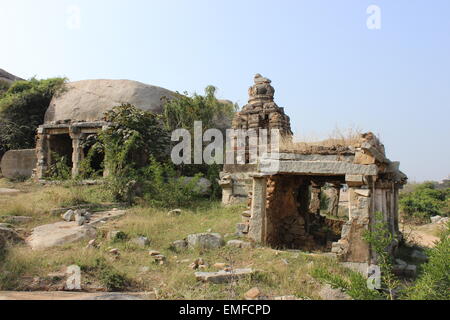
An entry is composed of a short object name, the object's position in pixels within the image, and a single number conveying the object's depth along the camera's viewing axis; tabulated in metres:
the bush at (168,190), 10.87
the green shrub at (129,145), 11.20
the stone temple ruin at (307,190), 6.64
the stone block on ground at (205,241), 7.57
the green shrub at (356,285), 3.97
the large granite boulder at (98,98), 15.68
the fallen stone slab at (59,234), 7.49
